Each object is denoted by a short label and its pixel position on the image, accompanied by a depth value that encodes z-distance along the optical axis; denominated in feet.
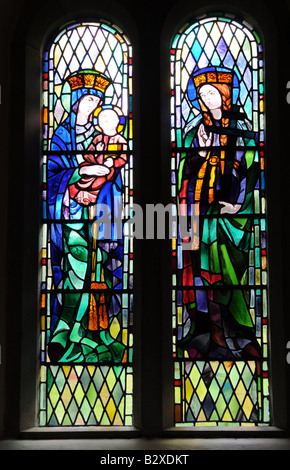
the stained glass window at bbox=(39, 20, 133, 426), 14.24
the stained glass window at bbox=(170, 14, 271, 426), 14.11
